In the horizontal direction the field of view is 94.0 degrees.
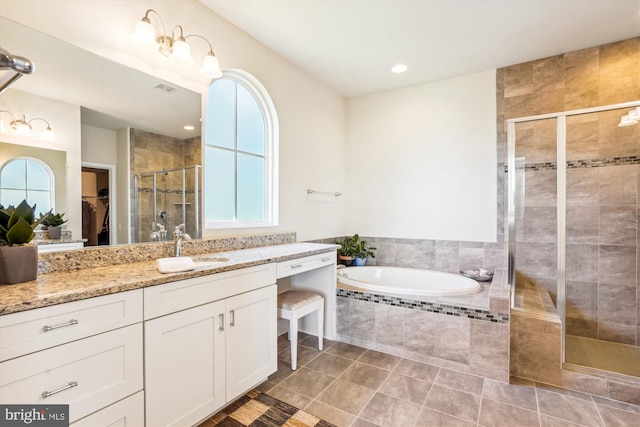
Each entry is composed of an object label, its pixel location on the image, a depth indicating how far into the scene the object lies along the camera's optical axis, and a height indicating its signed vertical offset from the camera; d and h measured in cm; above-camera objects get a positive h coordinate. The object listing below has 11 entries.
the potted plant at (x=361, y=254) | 347 -50
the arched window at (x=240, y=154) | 243 +51
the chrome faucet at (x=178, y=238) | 193 -18
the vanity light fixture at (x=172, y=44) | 166 +100
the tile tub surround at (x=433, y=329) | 211 -93
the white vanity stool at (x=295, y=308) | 222 -75
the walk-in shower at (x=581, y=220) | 262 -8
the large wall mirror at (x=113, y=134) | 143 +45
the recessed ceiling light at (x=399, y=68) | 301 +147
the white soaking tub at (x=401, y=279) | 273 -69
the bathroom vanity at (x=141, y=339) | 102 -55
